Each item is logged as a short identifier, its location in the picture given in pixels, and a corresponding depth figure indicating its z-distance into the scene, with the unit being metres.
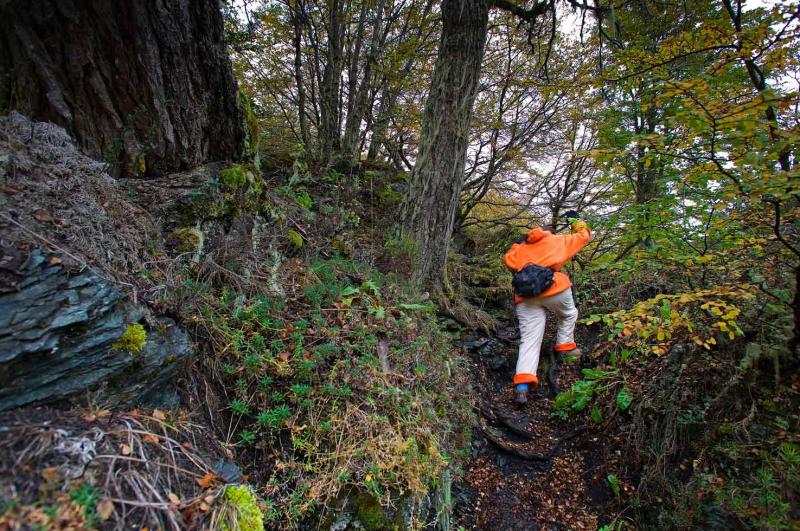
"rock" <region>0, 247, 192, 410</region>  1.65
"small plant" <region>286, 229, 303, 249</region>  4.39
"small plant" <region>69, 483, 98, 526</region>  1.36
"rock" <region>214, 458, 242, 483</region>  2.04
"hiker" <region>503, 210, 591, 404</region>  5.04
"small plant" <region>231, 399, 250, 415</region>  2.47
